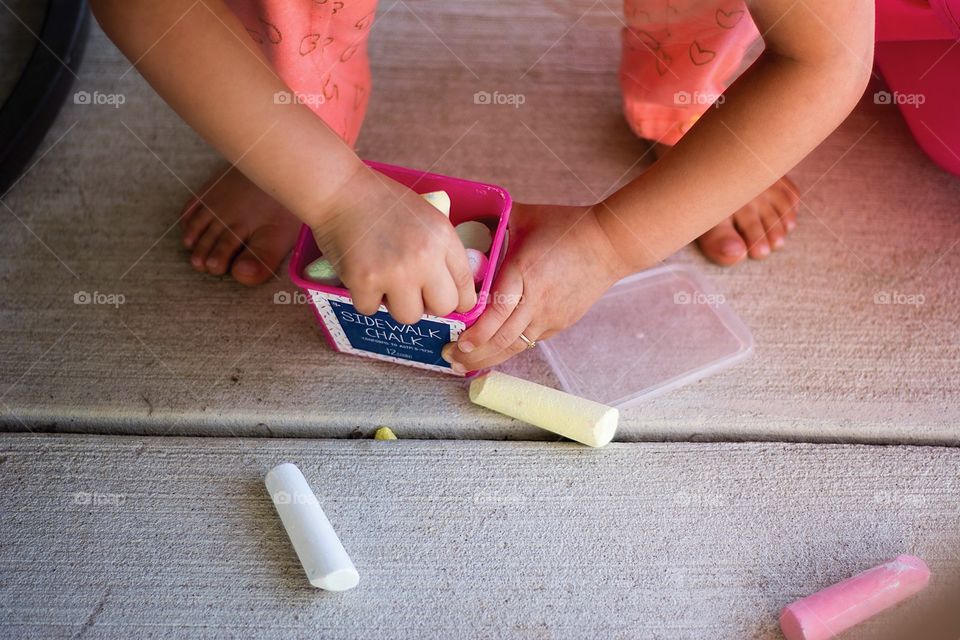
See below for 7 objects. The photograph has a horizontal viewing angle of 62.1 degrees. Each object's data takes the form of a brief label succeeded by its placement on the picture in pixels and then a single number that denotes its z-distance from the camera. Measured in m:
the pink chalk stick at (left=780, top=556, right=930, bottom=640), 0.90
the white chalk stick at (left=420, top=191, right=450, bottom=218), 0.91
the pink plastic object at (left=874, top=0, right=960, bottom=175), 1.15
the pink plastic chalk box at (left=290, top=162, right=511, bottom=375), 0.91
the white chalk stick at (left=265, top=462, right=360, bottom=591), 0.90
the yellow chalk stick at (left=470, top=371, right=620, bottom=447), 1.00
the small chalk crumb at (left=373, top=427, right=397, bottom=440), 1.04
